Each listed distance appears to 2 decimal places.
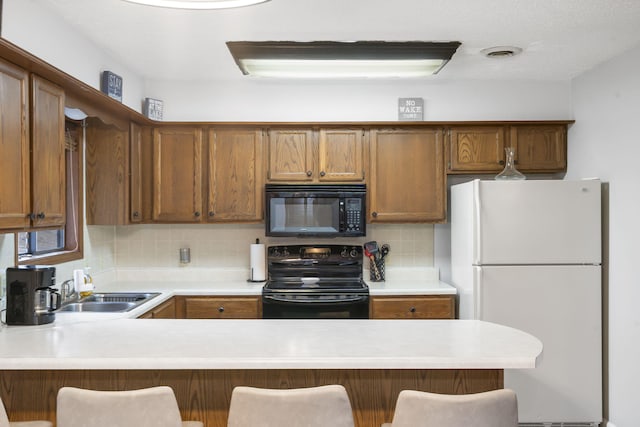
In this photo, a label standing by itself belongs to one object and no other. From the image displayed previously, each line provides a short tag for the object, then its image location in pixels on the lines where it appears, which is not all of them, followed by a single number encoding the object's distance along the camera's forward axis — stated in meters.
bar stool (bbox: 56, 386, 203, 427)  1.57
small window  3.32
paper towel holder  3.96
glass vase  3.57
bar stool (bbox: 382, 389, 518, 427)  1.53
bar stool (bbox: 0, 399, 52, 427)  1.83
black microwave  3.79
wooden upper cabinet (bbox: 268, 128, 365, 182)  3.82
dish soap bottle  3.22
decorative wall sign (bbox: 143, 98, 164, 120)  3.80
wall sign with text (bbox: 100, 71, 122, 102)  3.16
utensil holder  4.00
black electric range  3.53
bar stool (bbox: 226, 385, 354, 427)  1.54
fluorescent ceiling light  3.00
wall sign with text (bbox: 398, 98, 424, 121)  3.92
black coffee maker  2.39
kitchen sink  3.09
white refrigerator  3.23
